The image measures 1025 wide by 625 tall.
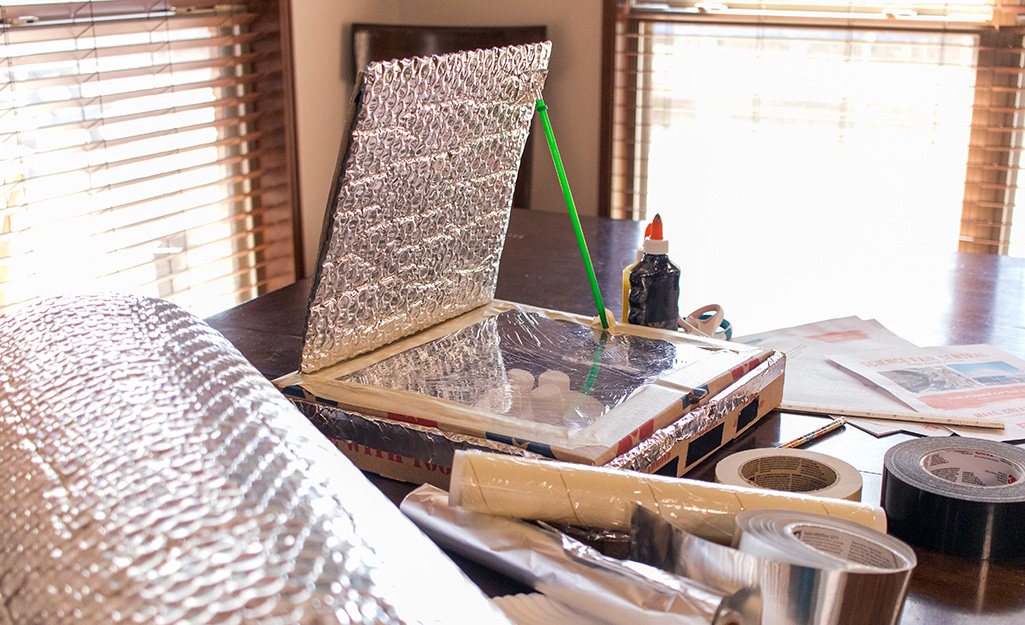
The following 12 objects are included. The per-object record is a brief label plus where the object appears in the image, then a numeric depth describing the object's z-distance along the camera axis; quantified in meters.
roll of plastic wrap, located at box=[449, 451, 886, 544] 0.67
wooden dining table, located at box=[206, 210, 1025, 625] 1.12
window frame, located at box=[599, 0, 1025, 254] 2.92
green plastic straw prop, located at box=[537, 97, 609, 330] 1.17
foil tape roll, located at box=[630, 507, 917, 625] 0.51
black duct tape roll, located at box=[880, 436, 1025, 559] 0.77
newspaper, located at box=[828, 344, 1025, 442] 1.15
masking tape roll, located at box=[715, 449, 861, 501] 0.83
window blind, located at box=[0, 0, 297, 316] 2.35
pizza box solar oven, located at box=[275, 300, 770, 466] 0.88
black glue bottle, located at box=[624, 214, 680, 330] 1.19
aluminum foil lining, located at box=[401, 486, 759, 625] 0.54
